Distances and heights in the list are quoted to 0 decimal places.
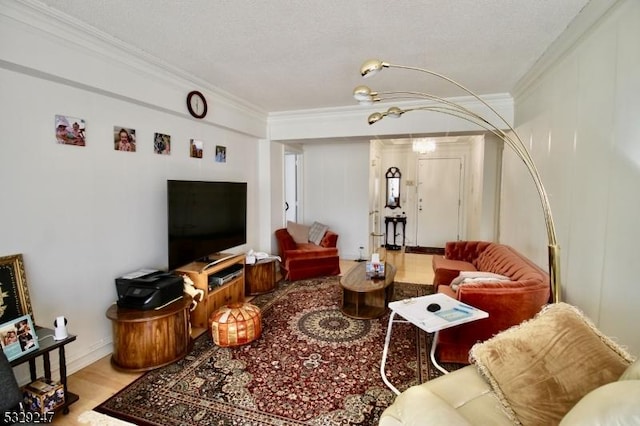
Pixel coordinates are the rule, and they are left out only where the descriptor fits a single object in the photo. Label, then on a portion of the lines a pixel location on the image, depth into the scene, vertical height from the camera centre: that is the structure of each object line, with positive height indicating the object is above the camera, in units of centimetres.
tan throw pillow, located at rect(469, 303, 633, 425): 118 -66
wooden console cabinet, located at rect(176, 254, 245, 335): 316 -101
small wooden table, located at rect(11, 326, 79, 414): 191 -102
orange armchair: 483 -99
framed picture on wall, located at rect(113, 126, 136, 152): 274 +47
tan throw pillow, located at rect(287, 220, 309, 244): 546 -64
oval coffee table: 343 -114
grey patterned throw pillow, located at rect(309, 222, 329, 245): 556 -65
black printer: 250 -77
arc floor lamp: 169 -18
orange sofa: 237 -78
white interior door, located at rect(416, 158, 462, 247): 727 -11
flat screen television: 297 -26
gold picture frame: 198 -62
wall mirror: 761 +20
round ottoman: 281 -116
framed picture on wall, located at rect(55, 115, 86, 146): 233 +46
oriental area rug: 202 -136
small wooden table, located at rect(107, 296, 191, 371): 239 -109
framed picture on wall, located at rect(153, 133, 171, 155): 313 +49
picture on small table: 176 -82
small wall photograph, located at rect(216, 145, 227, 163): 405 +51
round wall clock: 334 +96
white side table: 207 -80
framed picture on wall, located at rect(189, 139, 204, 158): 359 +51
